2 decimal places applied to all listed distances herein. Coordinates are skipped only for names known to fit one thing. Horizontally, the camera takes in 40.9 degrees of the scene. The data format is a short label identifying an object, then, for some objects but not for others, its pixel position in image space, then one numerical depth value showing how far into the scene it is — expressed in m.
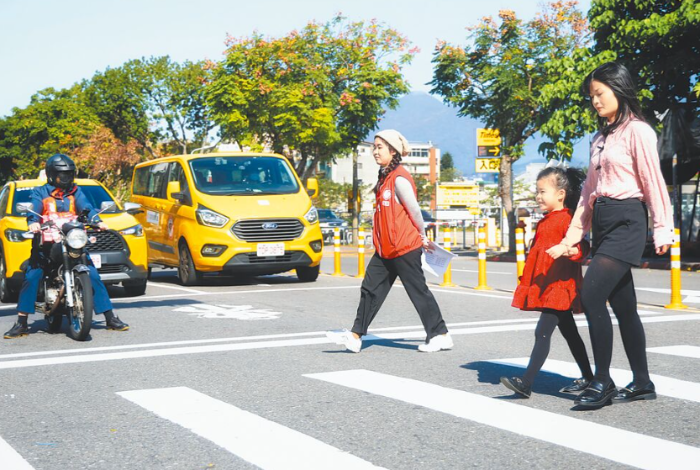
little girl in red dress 5.33
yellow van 14.64
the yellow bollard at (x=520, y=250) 12.67
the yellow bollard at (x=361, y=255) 17.25
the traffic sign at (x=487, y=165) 30.55
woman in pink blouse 5.00
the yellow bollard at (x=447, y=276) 14.22
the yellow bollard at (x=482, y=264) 14.22
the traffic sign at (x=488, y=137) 28.30
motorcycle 8.26
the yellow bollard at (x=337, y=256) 17.81
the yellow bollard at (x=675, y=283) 11.00
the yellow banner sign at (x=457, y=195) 41.53
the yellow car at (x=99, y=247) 12.26
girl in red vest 7.38
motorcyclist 8.70
